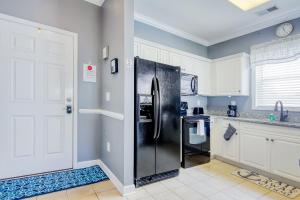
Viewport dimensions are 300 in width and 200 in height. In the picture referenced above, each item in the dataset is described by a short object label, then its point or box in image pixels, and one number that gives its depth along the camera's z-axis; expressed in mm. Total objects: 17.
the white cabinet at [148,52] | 2828
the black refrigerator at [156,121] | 2156
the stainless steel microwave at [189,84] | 3186
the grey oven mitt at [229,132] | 3031
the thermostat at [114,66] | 2218
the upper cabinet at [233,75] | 3294
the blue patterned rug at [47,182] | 1915
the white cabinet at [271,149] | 2275
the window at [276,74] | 2812
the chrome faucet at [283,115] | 2801
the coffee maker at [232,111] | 3490
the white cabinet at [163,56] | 3059
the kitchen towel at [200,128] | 2988
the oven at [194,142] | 2809
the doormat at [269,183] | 2119
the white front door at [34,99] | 2195
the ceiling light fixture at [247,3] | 2611
